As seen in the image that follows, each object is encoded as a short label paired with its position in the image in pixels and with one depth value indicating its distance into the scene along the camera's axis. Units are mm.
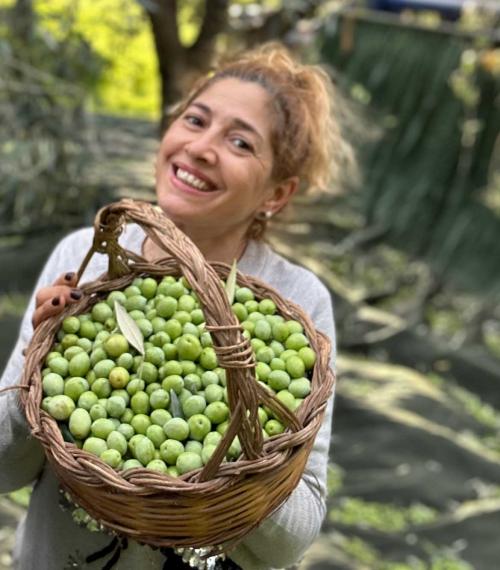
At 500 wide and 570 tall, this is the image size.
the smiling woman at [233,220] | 1230
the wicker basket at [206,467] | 903
